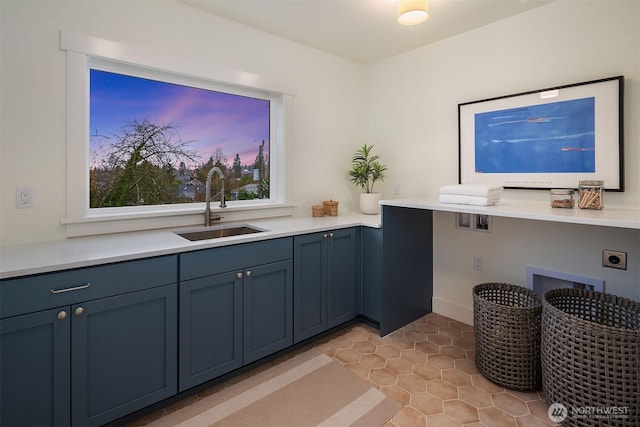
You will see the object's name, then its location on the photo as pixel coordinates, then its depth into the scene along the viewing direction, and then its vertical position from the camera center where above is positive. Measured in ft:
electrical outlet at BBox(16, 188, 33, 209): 5.81 +0.29
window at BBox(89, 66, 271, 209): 6.99 +1.78
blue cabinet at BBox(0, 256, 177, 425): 4.35 -1.90
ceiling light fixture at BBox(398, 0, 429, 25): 6.01 +3.73
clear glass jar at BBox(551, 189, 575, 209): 6.51 +0.27
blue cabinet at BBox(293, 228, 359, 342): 7.55 -1.65
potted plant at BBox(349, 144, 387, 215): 10.41 +1.28
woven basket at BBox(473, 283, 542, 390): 6.27 -2.56
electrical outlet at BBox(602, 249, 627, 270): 6.57 -0.93
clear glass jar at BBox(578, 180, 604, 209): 6.22 +0.36
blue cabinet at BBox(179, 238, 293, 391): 5.86 -1.81
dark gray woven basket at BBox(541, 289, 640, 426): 4.81 -2.36
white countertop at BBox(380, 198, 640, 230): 4.94 +0.03
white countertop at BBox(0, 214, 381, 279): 4.58 -0.57
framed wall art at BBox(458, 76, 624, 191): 6.65 +1.73
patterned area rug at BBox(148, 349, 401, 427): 5.57 -3.44
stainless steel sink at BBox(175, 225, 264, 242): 7.40 -0.44
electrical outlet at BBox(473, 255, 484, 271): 8.82 -1.34
